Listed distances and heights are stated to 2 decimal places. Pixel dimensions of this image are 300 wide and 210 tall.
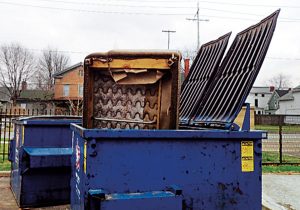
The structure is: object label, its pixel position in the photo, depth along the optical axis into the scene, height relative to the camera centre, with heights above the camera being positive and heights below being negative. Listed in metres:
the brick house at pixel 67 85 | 53.72 +3.99
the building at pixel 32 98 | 61.00 +2.22
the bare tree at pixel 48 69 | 69.06 +8.19
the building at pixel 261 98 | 83.81 +3.79
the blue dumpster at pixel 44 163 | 5.36 -0.80
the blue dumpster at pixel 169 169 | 2.75 -0.47
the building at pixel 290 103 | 61.72 +2.09
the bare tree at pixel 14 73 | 61.72 +6.72
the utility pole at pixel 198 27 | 33.61 +8.36
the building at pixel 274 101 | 76.00 +2.96
